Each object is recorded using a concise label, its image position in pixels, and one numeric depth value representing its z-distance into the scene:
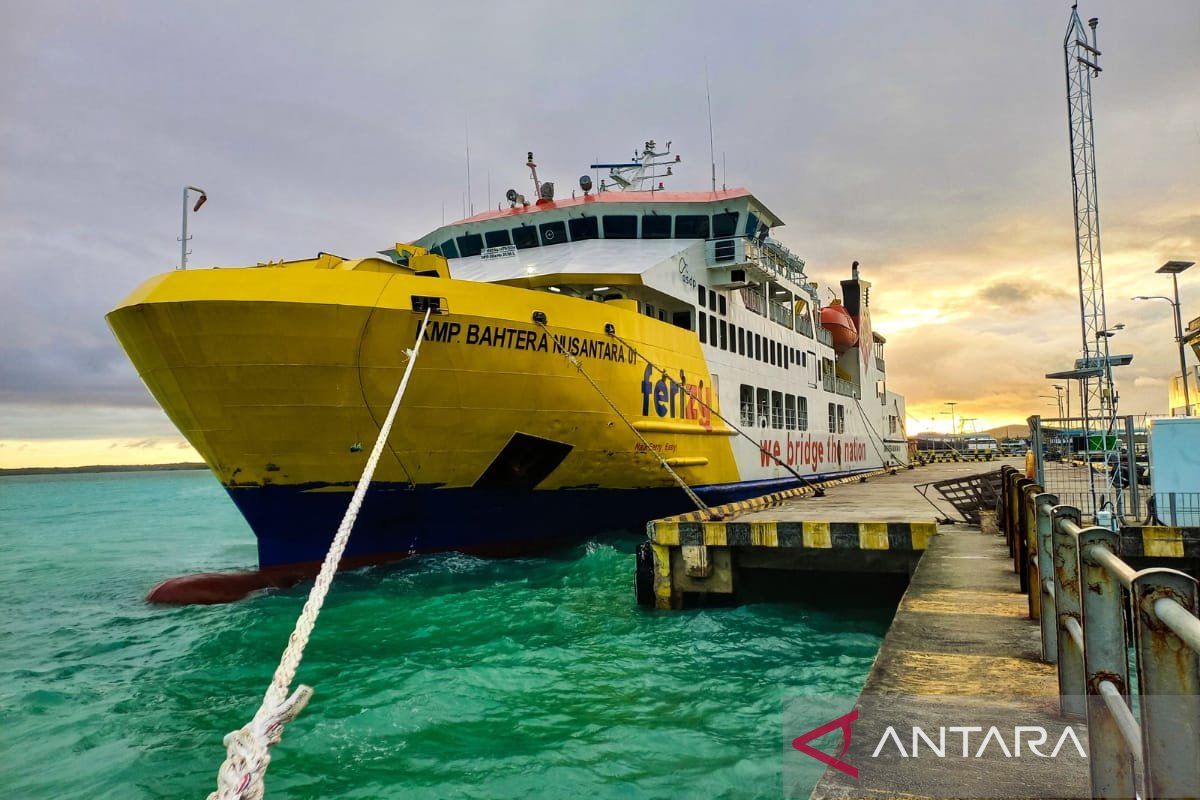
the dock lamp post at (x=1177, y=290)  23.59
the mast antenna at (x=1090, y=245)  20.77
